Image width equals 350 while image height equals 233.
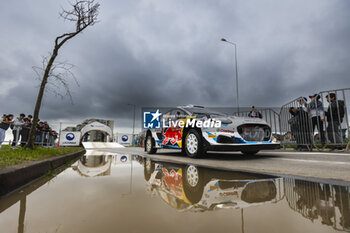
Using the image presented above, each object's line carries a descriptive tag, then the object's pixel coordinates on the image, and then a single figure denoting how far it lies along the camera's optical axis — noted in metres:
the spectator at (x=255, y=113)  9.94
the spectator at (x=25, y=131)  10.31
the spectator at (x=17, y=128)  10.57
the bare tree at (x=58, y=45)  5.55
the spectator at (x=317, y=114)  6.66
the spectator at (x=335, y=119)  6.17
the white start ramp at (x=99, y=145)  20.97
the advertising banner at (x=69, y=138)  20.77
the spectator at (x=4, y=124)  8.55
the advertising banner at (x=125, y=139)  29.09
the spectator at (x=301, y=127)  7.23
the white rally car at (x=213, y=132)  4.60
